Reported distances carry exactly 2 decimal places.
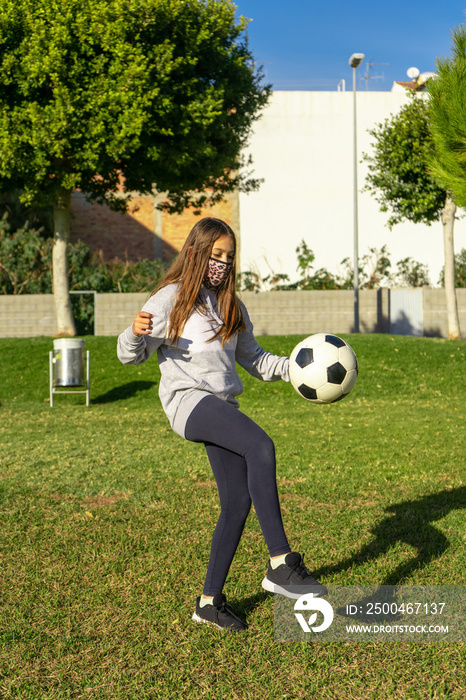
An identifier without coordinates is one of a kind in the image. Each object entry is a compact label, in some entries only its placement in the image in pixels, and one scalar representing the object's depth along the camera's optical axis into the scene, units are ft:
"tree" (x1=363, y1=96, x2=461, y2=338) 59.52
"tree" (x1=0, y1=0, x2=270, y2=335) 50.62
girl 9.77
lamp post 72.49
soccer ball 11.75
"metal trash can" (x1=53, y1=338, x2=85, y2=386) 41.01
